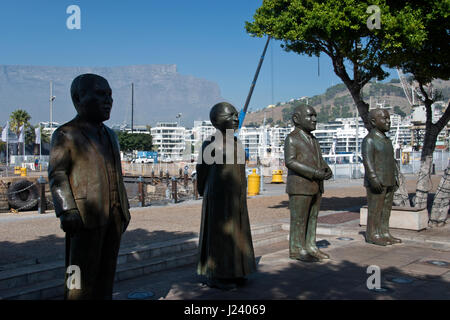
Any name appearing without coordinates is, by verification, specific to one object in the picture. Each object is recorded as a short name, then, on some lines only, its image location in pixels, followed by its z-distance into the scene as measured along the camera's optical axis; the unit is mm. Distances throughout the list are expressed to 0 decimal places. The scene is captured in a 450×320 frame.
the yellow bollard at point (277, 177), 26075
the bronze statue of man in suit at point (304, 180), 5836
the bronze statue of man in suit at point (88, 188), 3031
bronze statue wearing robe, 4664
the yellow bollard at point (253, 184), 17844
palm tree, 66625
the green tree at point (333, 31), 9414
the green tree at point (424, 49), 8969
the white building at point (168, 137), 170750
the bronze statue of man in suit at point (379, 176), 7105
